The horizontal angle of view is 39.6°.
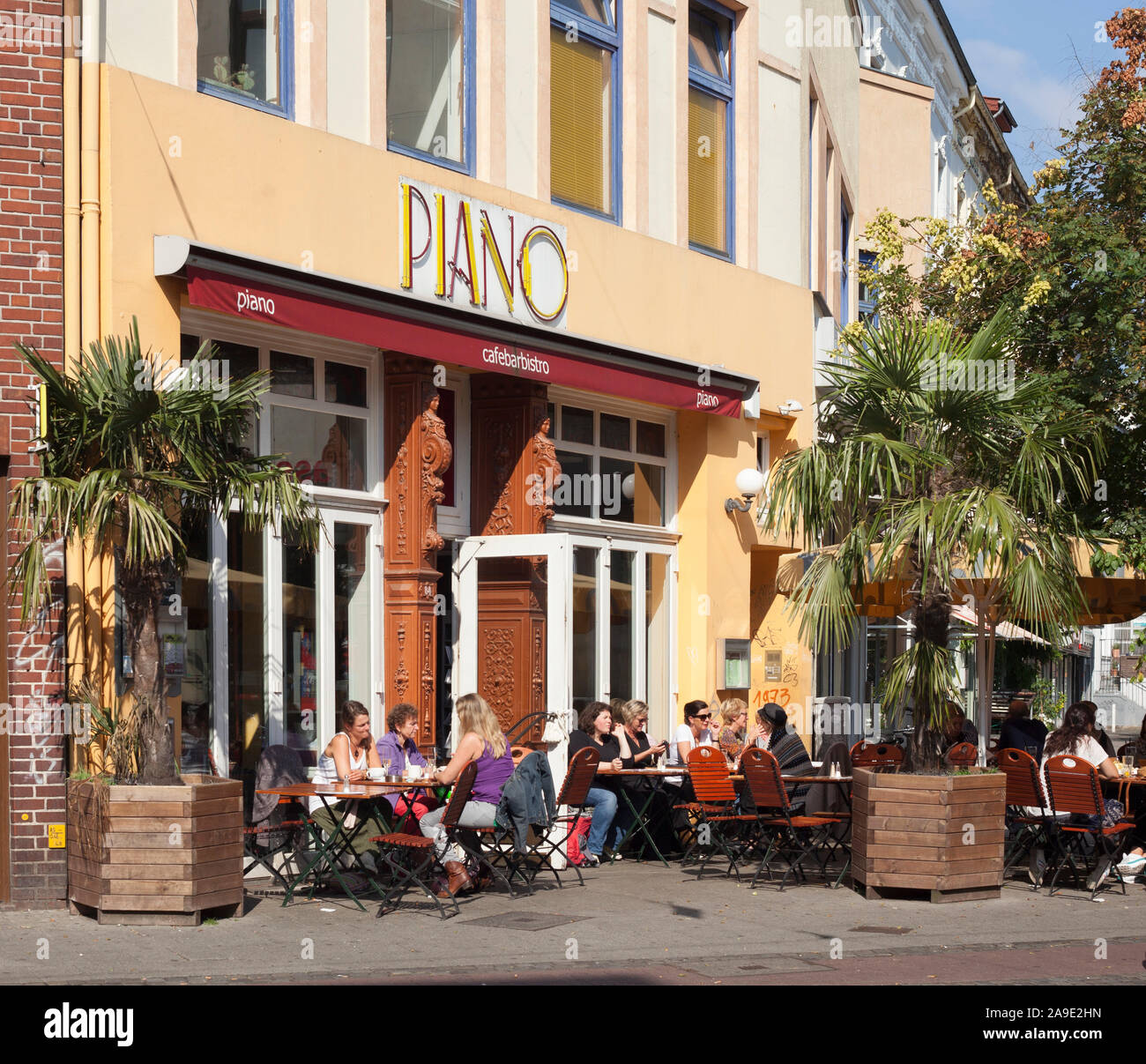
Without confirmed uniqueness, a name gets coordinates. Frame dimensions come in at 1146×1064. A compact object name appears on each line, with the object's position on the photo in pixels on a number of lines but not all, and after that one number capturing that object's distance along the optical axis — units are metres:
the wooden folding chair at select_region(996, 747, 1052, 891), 11.66
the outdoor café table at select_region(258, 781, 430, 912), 10.07
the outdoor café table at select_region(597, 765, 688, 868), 12.88
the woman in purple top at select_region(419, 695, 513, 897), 10.58
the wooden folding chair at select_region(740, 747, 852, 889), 11.60
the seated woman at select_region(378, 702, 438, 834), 11.45
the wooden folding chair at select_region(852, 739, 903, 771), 13.40
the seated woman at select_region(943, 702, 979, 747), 14.91
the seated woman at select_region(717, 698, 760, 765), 14.86
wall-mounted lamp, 16.55
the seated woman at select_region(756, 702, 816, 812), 12.79
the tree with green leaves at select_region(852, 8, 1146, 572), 14.43
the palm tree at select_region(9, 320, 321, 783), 9.32
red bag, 12.99
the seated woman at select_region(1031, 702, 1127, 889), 12.34
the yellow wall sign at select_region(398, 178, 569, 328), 12.88
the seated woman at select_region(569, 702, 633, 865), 13.12
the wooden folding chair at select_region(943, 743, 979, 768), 12.05
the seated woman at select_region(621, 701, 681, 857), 13.46
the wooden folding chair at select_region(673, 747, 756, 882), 12.37
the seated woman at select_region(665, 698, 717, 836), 13.58
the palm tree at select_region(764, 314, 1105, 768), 10.95
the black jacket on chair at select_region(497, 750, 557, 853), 10.76
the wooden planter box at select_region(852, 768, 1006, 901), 10.78
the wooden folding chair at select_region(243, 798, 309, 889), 10.66
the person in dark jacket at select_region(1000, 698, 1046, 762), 14.81
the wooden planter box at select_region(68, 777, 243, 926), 9.35
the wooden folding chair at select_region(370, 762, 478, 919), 10.05
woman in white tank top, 10.80
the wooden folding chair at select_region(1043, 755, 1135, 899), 11.33
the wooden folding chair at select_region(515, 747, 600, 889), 11.70
